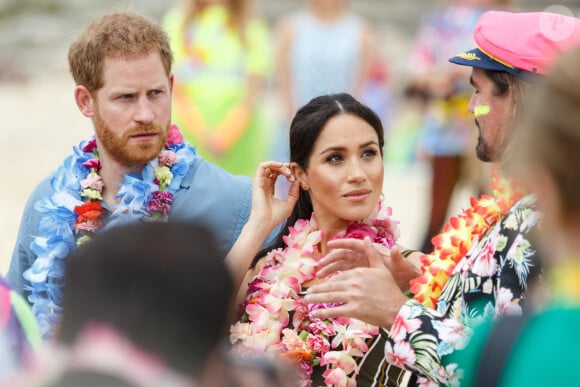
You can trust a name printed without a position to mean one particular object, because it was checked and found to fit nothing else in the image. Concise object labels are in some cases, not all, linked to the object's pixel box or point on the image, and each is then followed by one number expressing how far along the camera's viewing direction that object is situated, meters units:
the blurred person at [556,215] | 3.71
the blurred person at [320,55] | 16.97
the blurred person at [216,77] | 15.70
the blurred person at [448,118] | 15.51
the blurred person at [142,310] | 3.55
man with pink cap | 5.85
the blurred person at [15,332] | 4.42
